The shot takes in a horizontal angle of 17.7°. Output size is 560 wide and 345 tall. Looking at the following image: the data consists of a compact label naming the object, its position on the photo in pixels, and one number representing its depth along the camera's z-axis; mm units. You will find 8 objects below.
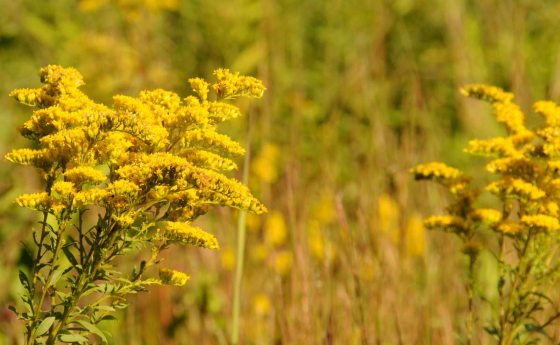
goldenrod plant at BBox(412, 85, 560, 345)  4390
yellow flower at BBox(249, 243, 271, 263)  7260
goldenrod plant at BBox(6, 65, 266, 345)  3457
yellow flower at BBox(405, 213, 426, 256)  8594
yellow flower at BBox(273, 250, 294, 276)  8277
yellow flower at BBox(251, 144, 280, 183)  8745
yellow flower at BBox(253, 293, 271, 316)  7066
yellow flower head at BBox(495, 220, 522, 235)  4414
